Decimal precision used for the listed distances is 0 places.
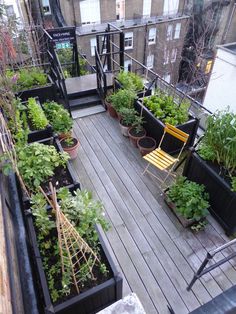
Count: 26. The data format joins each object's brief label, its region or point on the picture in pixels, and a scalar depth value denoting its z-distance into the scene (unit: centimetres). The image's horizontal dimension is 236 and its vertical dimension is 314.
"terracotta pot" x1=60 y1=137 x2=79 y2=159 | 366
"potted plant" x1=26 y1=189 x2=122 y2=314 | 186
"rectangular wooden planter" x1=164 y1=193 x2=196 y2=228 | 285
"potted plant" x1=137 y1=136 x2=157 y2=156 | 378
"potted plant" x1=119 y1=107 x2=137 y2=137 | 406
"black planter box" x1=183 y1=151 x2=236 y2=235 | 266
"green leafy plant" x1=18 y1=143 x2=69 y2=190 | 258
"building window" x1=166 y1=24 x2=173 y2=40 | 1337
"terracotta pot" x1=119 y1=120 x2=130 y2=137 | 415
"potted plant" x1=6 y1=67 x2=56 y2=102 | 439
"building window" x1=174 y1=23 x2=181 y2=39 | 1379
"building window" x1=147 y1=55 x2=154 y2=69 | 1438
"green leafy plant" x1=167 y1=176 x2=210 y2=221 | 275
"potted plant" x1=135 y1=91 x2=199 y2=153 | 363
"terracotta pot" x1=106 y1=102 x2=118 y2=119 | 463
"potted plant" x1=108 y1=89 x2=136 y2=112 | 414
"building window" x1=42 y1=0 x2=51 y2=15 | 1108
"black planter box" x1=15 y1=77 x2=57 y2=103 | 439
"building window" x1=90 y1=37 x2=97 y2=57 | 1208
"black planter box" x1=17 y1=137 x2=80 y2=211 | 250
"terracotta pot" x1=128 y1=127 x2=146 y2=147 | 395
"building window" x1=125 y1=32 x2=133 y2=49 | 1267
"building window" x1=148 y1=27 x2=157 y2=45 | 1326
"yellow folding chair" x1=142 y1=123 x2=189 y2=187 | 325
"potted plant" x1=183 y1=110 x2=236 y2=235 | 265
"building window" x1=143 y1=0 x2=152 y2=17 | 1316
